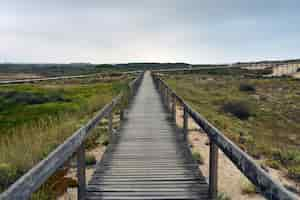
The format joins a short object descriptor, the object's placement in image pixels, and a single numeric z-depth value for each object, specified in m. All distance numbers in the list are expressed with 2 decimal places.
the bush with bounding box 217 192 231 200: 4.22
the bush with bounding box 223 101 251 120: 18.77
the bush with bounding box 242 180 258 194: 4.79
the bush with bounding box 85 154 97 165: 5.90
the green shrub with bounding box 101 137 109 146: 7.50
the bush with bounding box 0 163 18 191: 4.64
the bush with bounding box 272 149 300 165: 7.36
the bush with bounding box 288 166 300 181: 5.88
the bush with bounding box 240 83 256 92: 33.90
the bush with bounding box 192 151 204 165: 6.23
